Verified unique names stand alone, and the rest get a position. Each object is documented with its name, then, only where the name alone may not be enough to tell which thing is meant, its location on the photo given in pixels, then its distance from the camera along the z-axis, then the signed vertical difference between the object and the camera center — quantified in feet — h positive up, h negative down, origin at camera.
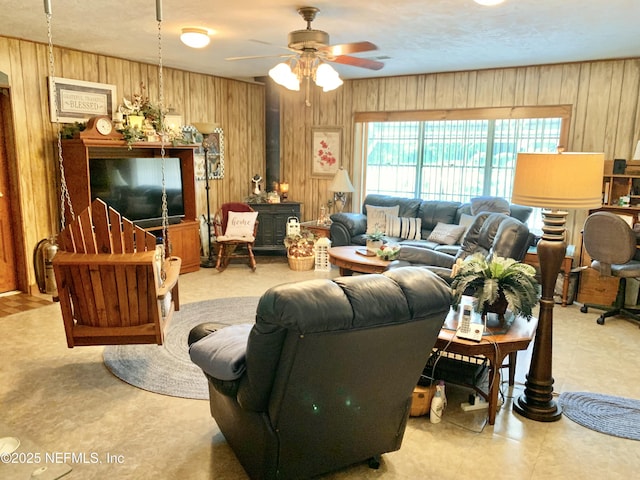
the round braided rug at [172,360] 10.67 -4.77
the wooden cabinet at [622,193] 16.56 -0.93
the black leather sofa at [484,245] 13.02 -2.23
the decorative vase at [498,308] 9.63 -2.76
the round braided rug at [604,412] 9.23 -4.80
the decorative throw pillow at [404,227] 20.76 -2.69
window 19.69 +0.70
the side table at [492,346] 8.84 -3.22
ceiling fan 11.75 +2.63
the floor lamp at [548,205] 8.62 -0.69
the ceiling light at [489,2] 10.54 +3.42
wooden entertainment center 16.71 -0.56
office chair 14.42 -2.42
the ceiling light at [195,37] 13.78 +3.36
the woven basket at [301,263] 20.93 -4.25
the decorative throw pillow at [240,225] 21.09 -2.73
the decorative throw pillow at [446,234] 19.42 -2.75
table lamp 22.18 -0.95
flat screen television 17.62 -1.04
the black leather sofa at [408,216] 20.35 -2.28
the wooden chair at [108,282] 9.46 -2.38
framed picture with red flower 24.25 +0.55
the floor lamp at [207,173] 20.12 -0.57
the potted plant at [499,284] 9.09 -2.21
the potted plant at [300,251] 20.99 -3.80
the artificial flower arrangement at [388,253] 16.47 -2.97
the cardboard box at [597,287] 16.42 -4.00
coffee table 16.29 -3.30
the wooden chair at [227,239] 20.60 -3.23
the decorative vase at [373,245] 17.51 -2.88
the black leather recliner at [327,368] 5.93 -2.73
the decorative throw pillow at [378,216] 21.20 -2.31
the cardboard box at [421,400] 9.40 -4.42
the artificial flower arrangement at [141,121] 17.58 +1.37
